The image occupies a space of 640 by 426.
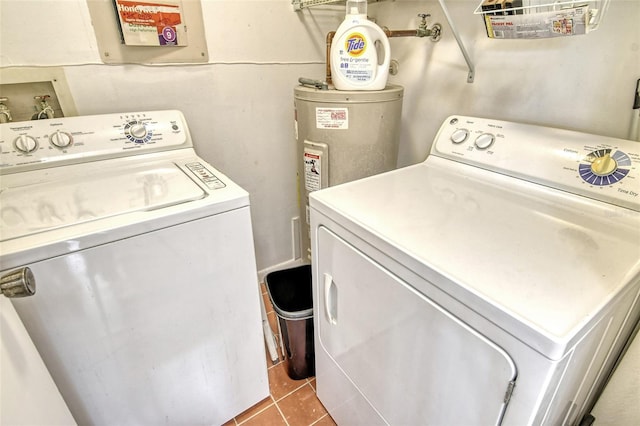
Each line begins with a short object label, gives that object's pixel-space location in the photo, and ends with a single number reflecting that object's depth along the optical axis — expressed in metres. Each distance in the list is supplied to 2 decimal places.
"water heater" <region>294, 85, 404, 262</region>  1.42
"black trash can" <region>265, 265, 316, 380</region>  1.49
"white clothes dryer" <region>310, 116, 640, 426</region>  0.62
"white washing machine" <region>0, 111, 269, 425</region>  0.87
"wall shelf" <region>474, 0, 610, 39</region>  0.83
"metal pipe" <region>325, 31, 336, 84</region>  1.62
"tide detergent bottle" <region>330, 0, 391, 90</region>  1.37
